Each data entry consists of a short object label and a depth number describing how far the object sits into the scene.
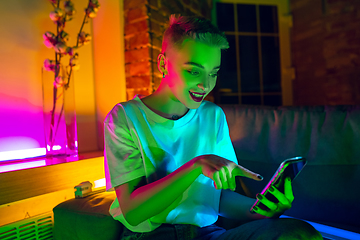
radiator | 1.07
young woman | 0.64
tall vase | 1.30
